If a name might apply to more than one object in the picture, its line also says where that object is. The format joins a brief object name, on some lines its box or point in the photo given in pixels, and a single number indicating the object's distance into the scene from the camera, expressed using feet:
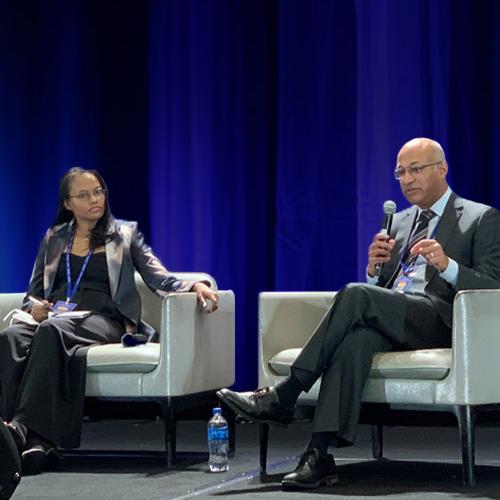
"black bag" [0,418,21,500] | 20.98
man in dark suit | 24.63
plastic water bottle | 27.40
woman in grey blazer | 27.86
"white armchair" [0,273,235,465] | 27.96
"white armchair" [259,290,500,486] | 24.53
